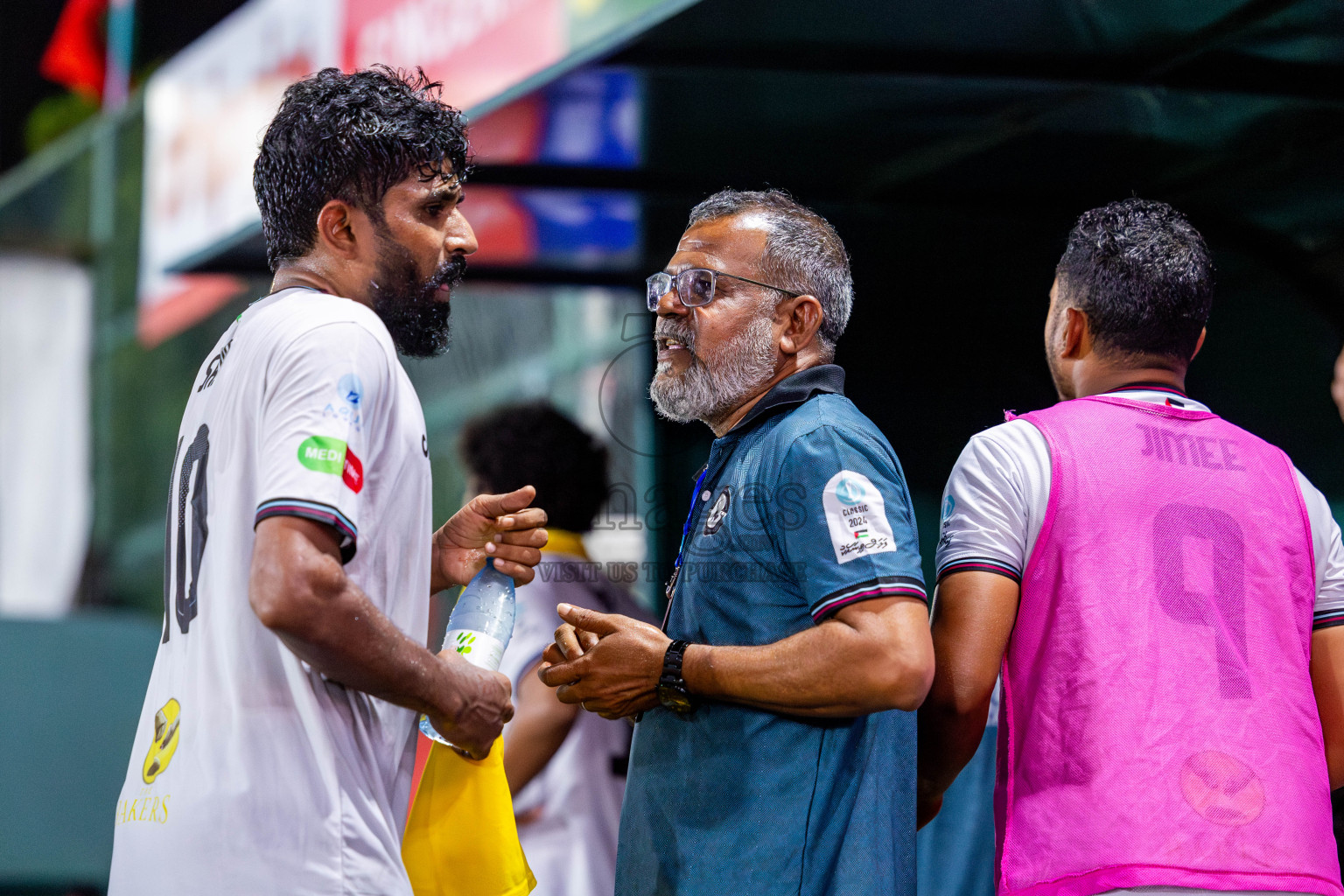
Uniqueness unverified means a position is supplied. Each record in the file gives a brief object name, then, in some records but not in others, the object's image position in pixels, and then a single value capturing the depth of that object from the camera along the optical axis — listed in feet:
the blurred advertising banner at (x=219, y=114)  32.68
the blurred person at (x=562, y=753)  24.56
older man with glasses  15.11
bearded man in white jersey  12.71
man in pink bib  15.62
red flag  64.18
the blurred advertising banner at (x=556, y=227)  30.89
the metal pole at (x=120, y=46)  63.16
